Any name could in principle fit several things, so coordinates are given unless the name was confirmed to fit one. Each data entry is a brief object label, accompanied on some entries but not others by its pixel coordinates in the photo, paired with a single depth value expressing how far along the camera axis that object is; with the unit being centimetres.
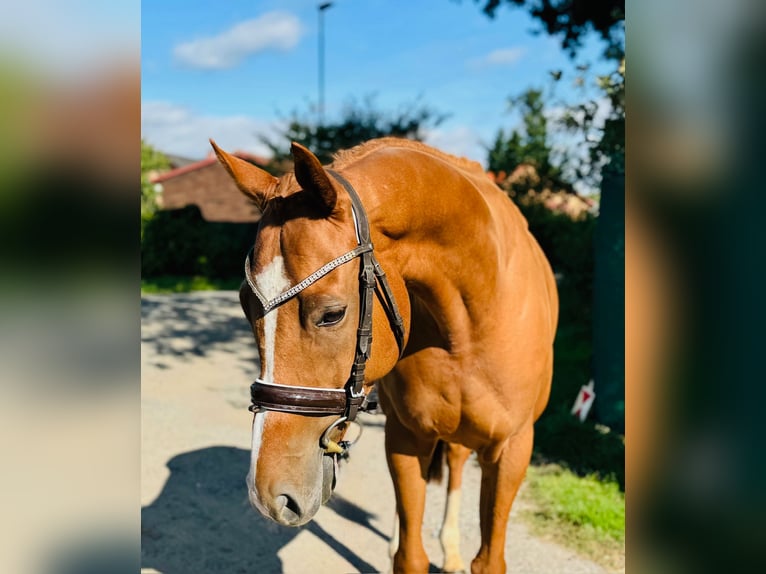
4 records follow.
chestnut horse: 160
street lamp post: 1494
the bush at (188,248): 2005
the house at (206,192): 2738
